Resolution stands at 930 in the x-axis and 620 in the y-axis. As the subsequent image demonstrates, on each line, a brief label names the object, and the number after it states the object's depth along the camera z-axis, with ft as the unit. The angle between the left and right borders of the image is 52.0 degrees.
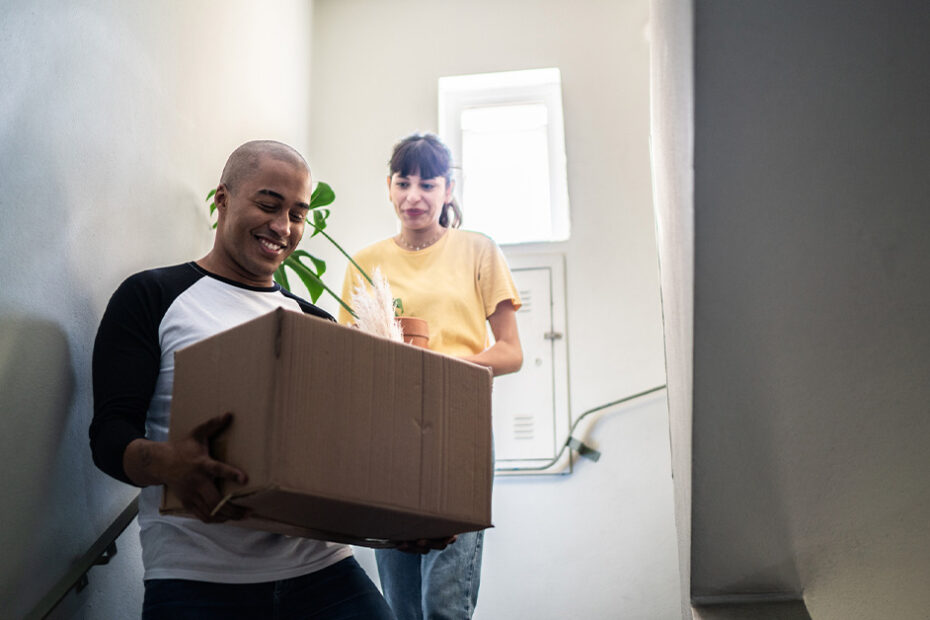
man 4.21
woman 6.89
